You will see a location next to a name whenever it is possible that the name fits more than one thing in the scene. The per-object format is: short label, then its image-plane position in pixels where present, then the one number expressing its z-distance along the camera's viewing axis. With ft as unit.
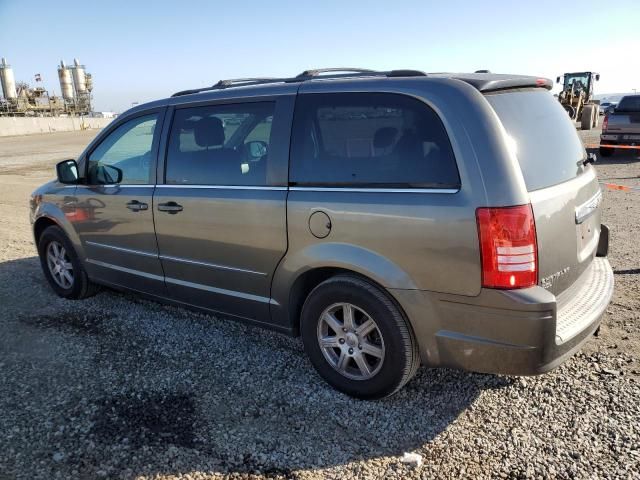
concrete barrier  128.77
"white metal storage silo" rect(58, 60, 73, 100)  200.44
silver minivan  8.29
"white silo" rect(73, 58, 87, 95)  206.80
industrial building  176.14
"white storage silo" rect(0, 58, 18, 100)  176.14
